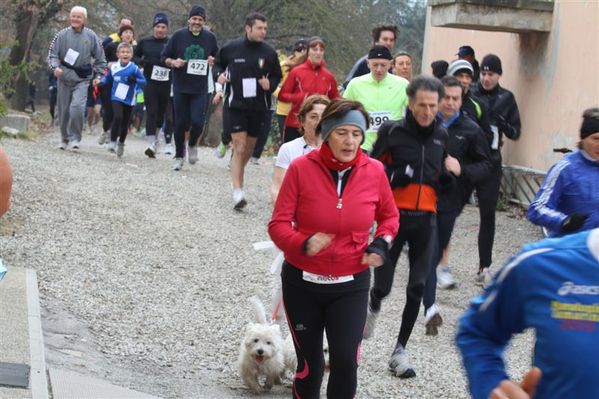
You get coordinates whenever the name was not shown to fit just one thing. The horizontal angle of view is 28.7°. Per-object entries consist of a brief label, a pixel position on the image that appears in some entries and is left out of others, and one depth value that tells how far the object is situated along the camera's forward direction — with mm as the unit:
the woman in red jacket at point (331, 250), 5652
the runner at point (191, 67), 16047
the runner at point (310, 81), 13133
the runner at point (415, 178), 7447
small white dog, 6992
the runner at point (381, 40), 13008
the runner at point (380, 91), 10008
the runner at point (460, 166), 8166
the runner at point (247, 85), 13680
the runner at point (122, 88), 18047
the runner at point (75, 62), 17641
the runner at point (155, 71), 17750
